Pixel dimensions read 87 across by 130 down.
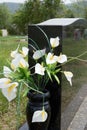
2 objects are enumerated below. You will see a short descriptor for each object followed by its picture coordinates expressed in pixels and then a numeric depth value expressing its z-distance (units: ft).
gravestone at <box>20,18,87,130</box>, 8.56
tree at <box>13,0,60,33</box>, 64.13
